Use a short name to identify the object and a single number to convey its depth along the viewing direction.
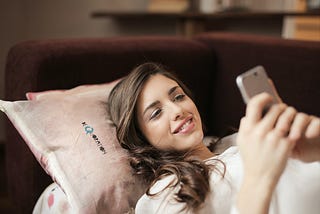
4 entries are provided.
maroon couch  1.50
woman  0.80
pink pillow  1.21
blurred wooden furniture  2.72
